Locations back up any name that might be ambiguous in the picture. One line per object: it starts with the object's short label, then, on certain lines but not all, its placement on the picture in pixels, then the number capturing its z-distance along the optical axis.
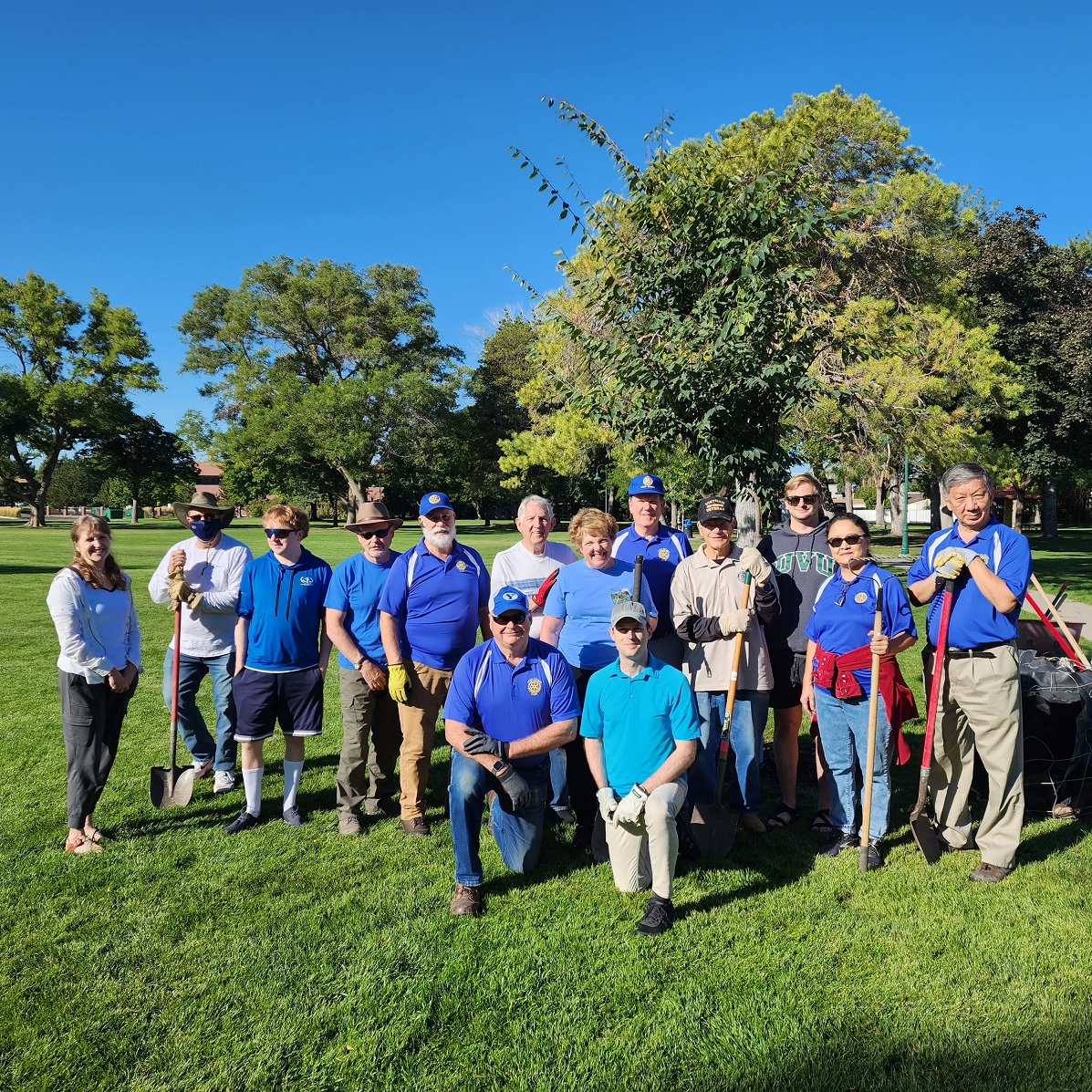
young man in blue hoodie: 4.95
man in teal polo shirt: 3.82
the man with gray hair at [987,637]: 4.13
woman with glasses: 4.39
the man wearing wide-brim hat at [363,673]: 5.00
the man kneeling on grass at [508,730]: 4.07
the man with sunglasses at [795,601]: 4.96
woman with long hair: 4.42
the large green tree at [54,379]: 48.97
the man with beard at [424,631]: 4.95
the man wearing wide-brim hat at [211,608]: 5.62
